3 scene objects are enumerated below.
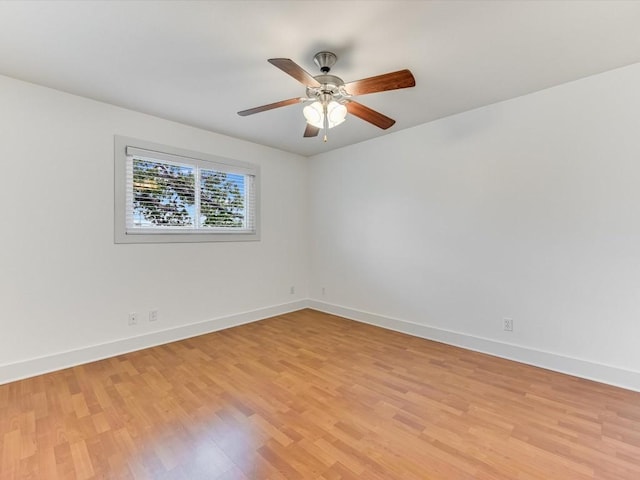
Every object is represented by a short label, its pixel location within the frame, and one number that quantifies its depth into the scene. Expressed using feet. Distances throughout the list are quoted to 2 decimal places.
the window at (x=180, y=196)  9.97
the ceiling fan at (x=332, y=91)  5.97
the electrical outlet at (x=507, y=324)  9.28
